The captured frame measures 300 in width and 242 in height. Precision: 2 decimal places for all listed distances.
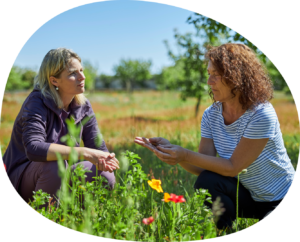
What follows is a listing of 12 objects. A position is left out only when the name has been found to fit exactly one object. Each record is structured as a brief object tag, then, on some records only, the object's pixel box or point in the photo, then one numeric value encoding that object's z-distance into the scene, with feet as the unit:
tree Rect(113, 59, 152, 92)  71.52
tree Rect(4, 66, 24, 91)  63.20
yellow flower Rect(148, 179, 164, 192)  4.76
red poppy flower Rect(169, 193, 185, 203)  4.32
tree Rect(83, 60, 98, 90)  98.33
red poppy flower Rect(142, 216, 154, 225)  4.32
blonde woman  6.70
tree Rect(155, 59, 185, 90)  31.55
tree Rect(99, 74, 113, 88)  93.66
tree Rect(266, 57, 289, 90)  52.67
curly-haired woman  6.04
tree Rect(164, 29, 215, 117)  29.12
